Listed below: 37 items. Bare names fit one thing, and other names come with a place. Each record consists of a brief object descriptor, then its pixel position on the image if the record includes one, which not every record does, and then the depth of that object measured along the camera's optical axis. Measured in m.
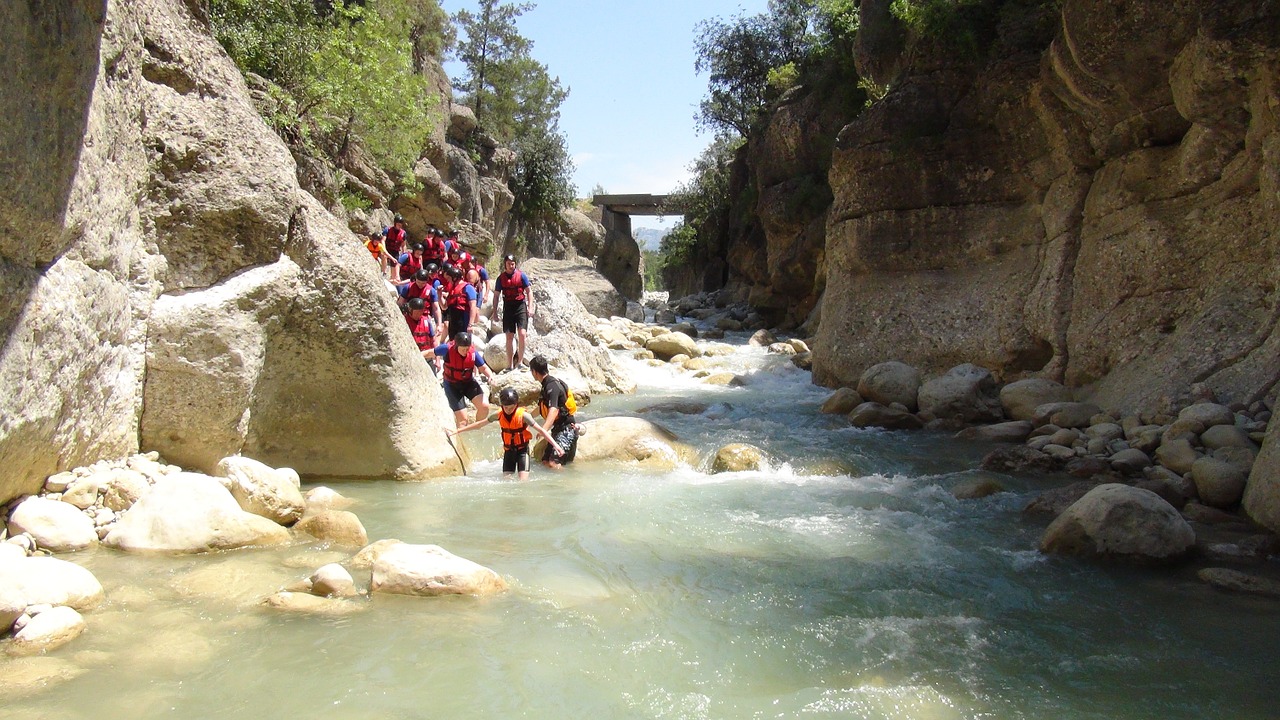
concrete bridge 42.94
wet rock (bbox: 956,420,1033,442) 9.82
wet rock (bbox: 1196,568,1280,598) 4.85
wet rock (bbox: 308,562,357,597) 4.17
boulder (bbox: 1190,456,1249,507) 6.47
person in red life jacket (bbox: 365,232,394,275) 13.27
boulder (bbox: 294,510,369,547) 5.11
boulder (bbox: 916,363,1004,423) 10.93
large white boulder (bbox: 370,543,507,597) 4.27
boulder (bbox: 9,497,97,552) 4.33
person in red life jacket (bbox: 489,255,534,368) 10.97
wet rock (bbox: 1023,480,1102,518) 6.51
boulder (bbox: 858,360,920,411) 11.97
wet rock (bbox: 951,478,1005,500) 7.16
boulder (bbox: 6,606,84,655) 3.34
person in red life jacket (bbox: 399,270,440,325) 11.08
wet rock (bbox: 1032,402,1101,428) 9.48
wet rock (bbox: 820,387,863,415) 12.03
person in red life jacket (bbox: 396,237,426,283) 13.70
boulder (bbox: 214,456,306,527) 5.29
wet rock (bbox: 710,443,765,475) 8.28
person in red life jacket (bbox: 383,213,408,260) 14.55
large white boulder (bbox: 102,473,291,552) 4.60
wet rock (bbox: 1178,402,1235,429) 7.56
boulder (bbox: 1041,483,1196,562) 5.40
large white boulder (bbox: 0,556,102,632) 3.44
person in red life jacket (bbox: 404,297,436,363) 10.09
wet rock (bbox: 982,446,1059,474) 8.21
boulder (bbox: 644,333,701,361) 18.44
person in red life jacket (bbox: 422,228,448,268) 14.27
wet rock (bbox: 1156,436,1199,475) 7.30
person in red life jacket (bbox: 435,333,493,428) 8.47
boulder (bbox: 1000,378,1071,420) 10.50
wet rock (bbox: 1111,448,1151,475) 7.67
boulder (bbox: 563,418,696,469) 8.41
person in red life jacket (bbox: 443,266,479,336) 10.49
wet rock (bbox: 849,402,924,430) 10.90
